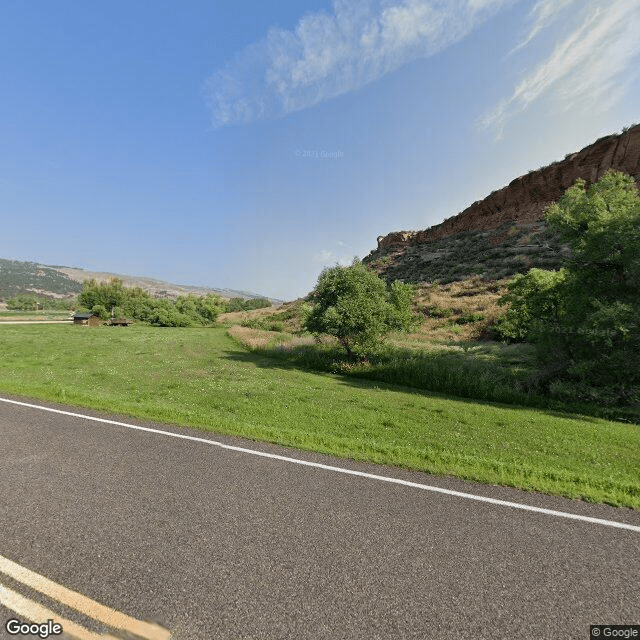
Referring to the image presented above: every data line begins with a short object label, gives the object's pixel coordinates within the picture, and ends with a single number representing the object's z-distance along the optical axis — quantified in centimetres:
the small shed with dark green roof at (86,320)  6756
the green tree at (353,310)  2336
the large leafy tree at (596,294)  1417
